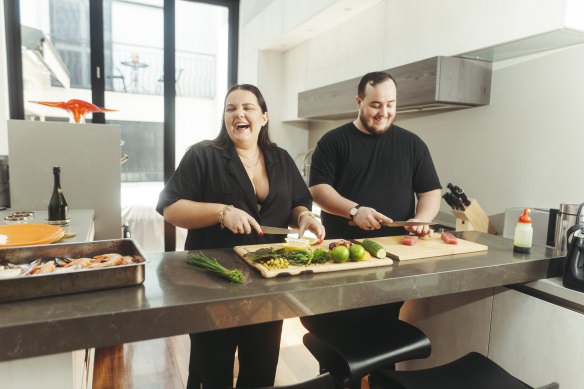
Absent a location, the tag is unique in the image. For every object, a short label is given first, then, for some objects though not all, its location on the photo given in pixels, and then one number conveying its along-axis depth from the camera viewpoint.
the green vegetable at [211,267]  1.09
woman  1.43
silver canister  1.59
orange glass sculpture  2.76
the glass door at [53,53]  4.04
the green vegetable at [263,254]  1.24
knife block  2.30
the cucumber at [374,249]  1.35
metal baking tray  0.90
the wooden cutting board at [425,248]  1.43
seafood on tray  0.97
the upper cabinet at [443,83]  2.28
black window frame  3.96
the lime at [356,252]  1.28
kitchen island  0.84
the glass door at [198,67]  4.59
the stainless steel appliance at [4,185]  2.64
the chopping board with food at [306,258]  1.19
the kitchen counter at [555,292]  1.37
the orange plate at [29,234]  1.56
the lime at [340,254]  1.25
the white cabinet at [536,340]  1.39
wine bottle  2.18
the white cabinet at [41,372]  0.90
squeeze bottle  1.55
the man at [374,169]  1.93
